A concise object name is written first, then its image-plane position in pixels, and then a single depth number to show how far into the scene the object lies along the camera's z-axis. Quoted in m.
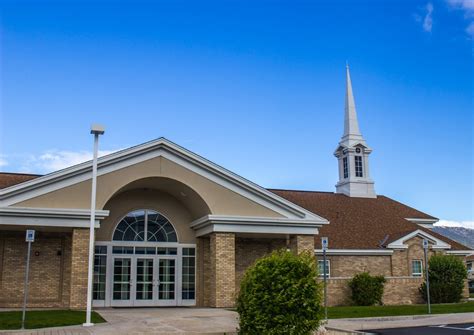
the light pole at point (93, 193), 17.92
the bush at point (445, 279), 29.73
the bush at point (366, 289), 28.16
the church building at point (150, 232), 22.66
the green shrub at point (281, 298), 13.15
